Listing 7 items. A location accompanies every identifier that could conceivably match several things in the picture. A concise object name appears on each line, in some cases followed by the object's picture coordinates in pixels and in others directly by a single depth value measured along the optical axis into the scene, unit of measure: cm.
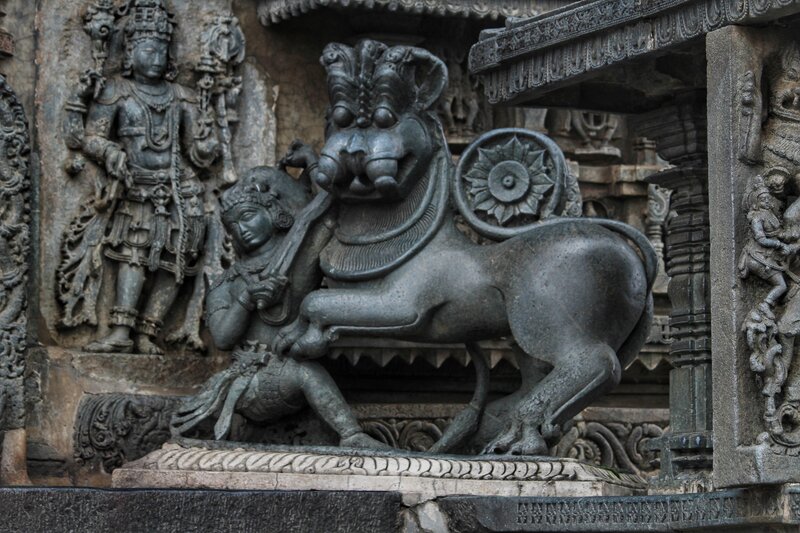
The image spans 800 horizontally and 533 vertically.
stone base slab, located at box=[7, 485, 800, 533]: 1013
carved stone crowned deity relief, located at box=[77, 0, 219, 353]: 1286
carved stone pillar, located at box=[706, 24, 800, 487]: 921
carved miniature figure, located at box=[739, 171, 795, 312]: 927
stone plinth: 1069
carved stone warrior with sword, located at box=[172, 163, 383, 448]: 1155
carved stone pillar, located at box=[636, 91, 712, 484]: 1144
